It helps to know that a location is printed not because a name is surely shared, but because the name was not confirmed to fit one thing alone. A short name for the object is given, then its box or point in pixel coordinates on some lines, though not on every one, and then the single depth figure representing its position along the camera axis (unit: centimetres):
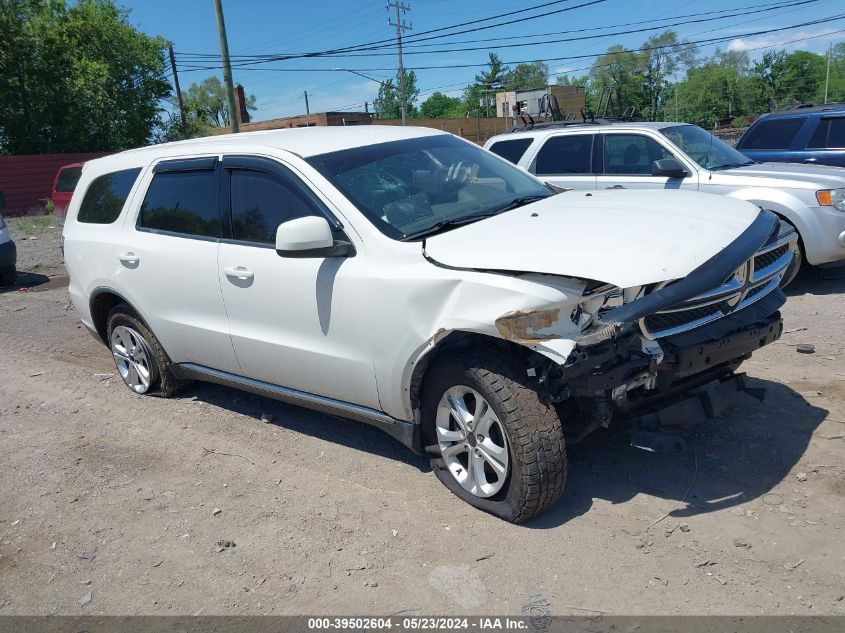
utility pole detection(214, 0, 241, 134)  1900
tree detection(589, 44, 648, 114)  6291
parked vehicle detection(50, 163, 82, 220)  1759
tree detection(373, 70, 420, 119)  9406
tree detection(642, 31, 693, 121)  6344
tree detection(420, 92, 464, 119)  11944
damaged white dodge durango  312
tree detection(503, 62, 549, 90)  10112
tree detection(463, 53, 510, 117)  9675
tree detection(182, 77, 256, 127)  8701
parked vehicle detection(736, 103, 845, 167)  948
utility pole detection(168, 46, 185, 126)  3458
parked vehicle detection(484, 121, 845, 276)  716
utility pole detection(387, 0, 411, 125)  5247
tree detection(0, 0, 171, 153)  2675
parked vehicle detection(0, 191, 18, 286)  1081
